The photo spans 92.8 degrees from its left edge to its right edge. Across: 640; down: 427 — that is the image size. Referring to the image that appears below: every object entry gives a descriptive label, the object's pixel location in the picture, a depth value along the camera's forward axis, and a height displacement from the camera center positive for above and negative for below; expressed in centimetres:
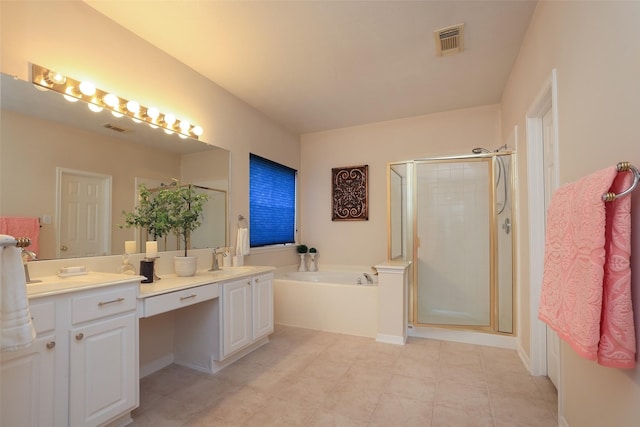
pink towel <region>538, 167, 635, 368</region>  97 -19
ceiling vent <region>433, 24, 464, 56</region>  228 +141
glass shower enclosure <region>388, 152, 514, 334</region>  301 -17
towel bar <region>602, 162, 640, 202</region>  94 +12
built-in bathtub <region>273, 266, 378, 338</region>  319 -96
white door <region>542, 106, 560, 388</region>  212 +26
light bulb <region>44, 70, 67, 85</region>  182 +86
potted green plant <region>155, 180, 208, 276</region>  246 +7
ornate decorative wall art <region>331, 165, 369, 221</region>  432 +39
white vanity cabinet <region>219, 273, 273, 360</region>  239 -78
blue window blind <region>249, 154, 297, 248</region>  365 +24
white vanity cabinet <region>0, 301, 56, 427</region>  124 -67
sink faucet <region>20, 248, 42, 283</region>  165 -20
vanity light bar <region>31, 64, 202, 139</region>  182 +83
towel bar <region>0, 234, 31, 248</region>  104 -7
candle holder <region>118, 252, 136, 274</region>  211 -33
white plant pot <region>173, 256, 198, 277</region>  245 -37
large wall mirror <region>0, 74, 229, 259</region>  169 +38
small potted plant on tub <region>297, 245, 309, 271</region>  444 -52
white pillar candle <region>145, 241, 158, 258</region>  228 -22
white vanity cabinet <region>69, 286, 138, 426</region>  147 -70
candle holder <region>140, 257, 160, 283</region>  218 -35
